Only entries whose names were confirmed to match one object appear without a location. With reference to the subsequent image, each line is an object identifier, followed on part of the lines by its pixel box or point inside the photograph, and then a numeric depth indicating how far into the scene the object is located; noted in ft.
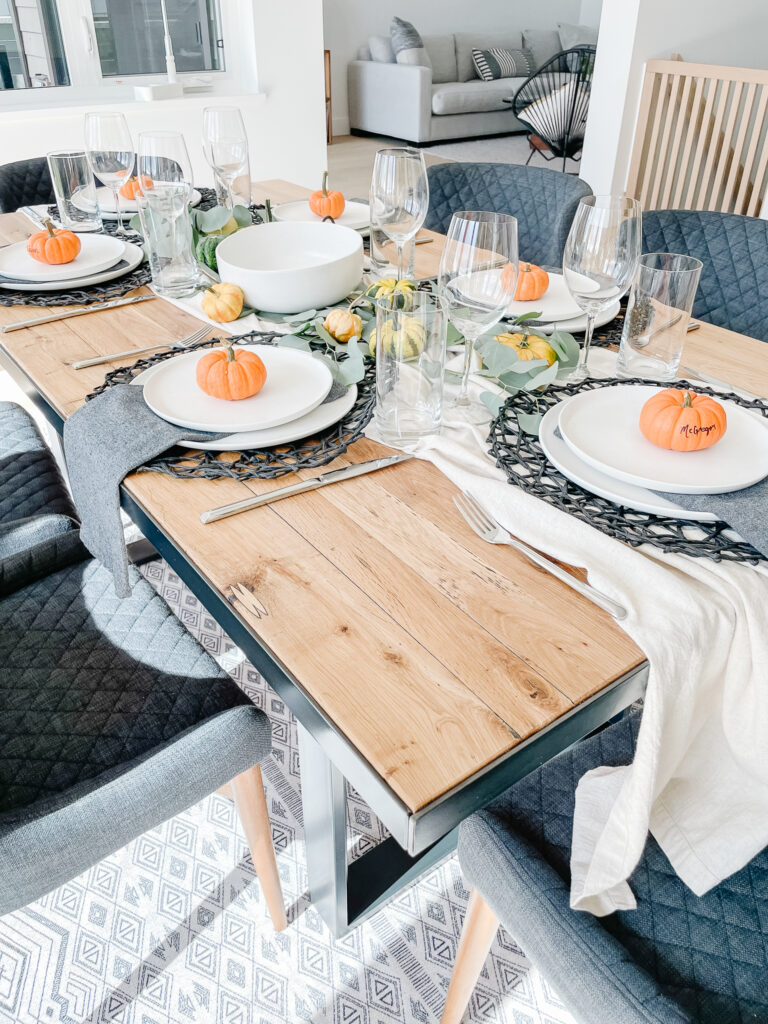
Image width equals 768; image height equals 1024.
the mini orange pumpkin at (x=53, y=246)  4.81
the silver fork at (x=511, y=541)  2.24
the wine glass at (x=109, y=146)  5.21
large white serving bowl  4.02
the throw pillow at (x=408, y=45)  22.40
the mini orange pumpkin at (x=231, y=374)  3.10
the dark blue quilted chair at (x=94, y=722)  2.52
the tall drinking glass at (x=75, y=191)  5.31
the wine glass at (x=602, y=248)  3.20
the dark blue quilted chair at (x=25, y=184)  7.37
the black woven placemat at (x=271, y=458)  2.87
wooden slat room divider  10.39
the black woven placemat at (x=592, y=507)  2.37
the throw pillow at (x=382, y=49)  23.13
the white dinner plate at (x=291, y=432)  2.93
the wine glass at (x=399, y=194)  4.05
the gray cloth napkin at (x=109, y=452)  2.91
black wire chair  16.94
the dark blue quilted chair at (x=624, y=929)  2.23
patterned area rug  3.58
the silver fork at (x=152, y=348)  3.77
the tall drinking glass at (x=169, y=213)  4.46
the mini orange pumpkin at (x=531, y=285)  4.06
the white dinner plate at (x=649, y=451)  2.55
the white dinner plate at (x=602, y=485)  2.46
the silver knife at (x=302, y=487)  2.66
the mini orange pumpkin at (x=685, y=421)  2.65
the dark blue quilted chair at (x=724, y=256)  5.08
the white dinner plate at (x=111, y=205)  6.14
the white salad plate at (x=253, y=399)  2.99
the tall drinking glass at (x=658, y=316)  3.38
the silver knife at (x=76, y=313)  4.31
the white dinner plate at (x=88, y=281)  4.68
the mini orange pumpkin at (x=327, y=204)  5.43
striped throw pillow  24.44
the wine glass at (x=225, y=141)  5.13
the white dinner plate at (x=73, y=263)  4.73
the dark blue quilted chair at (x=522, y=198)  6.13
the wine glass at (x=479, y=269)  3.02
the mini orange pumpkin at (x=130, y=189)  5.85
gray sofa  22.47
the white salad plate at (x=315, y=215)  5.59
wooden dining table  1.86
